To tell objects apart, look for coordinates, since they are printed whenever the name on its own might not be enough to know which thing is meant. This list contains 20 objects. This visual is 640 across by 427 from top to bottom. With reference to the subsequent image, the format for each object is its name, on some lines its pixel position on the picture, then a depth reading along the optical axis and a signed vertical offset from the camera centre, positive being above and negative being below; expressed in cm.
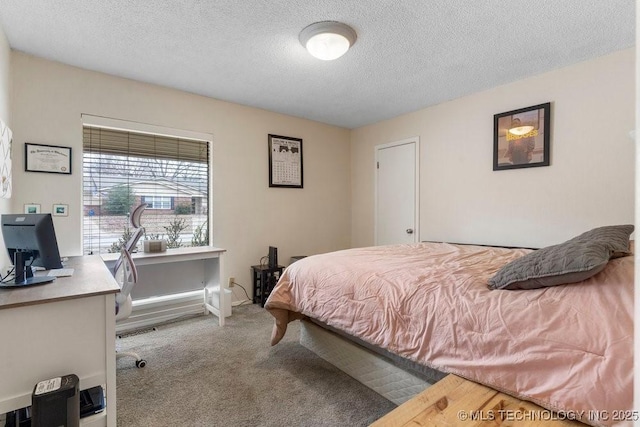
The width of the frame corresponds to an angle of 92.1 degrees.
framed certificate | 248 +45
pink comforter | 97 -47
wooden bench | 103 -70
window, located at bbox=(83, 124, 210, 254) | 287 +26
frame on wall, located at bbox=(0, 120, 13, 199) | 198 +35
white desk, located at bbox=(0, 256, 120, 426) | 125 -55
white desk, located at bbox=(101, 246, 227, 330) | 281 -68
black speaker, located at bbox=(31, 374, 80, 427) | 118 -75
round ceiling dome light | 204 +119
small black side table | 354 -78
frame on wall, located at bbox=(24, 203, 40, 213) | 248 +3
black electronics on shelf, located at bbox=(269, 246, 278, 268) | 363 -53
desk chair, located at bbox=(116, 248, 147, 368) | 199 -51
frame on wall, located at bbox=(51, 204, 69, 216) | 260 +2
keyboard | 178 -36
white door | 387 +26
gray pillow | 119 -21
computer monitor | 156 -17
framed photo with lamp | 278 +70
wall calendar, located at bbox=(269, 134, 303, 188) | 389 +65
